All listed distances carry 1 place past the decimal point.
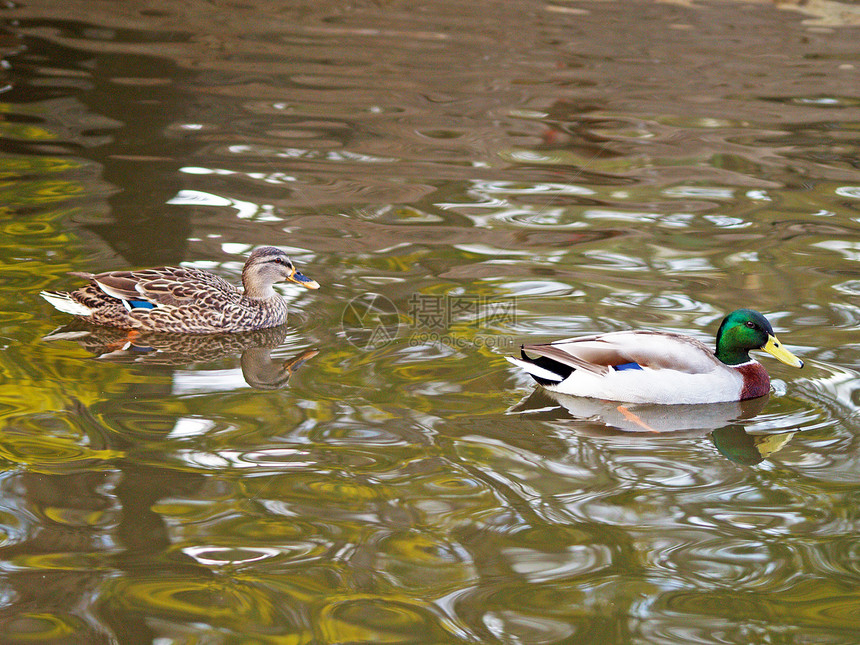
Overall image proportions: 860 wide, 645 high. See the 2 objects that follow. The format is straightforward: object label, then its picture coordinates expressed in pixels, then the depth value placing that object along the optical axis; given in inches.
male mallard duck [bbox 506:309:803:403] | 445.4
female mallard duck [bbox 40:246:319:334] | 509.0
